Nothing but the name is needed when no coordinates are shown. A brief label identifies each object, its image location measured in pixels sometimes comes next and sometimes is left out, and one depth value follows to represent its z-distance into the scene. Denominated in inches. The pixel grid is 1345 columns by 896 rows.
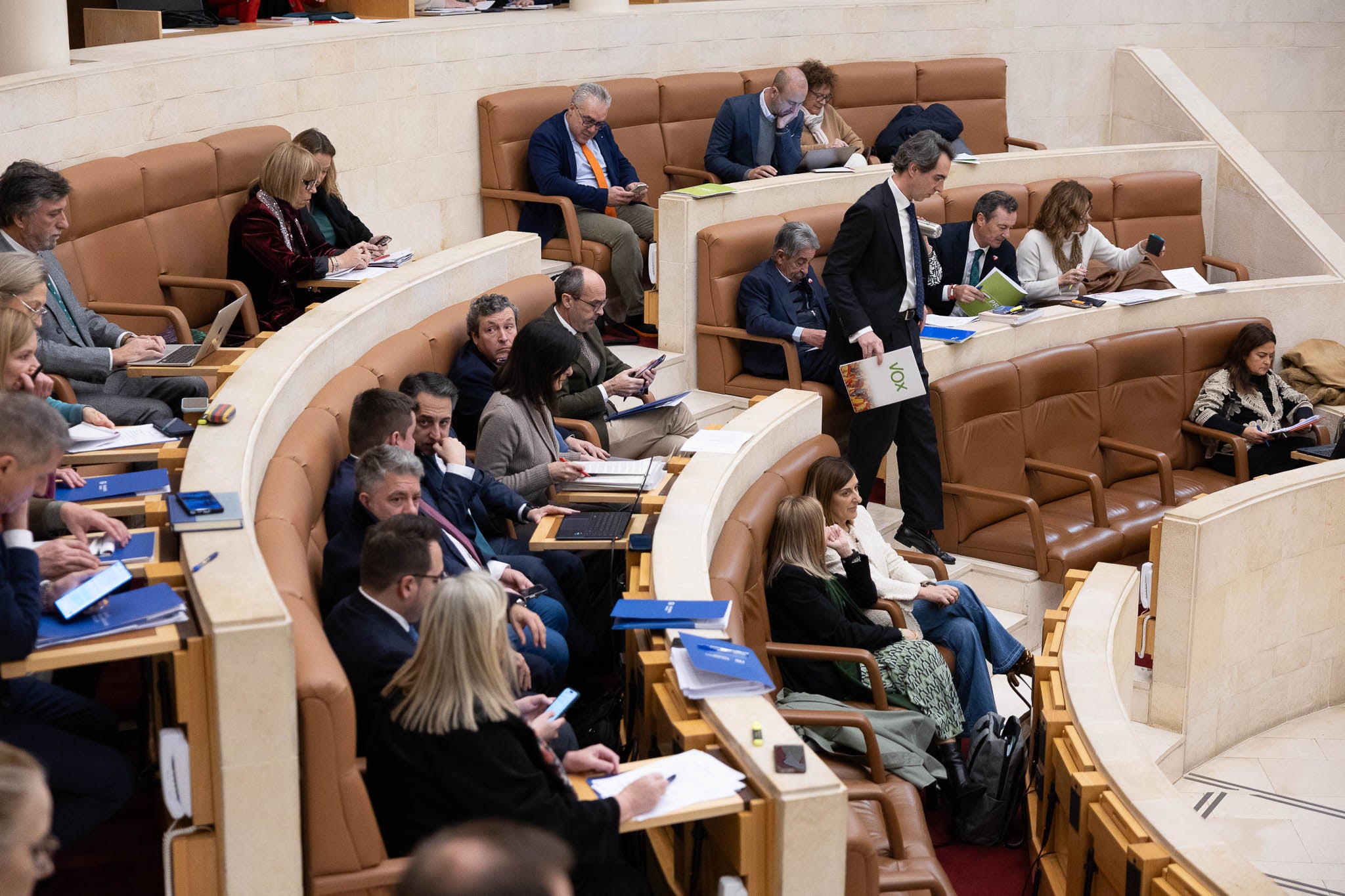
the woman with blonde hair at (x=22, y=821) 123.3
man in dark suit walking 430.9
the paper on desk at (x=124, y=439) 289.0
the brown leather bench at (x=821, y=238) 520.1
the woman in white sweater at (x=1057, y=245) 566.9
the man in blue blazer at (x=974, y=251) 538.0
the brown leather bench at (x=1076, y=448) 494.6
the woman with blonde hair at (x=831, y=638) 342.3
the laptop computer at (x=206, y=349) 343.3
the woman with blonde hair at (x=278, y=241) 420.5
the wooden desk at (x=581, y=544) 319.0
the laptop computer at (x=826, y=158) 597.0
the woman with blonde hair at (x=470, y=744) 215.9
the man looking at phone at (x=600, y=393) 423.5
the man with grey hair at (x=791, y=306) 503.5
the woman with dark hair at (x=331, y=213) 452.8
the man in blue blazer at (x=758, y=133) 600.4
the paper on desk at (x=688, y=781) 226.4
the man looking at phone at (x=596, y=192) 555.5
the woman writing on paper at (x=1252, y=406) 571.2
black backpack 341.4
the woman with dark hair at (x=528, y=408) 370.6
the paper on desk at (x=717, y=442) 369.7
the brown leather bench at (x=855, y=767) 264.5
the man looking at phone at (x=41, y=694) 211.5
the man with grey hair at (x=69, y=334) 330.6
